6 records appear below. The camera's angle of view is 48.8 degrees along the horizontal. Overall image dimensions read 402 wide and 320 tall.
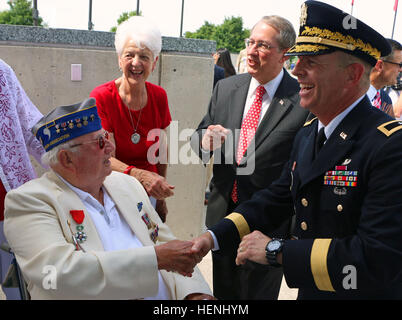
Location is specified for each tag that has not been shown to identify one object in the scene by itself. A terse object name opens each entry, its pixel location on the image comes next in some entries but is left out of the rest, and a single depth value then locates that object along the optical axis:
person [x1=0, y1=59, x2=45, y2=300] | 2.53
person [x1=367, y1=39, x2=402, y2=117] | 4.00
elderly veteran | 1.95
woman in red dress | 3.15
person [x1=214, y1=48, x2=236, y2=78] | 7.48
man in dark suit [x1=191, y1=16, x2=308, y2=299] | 2.85
